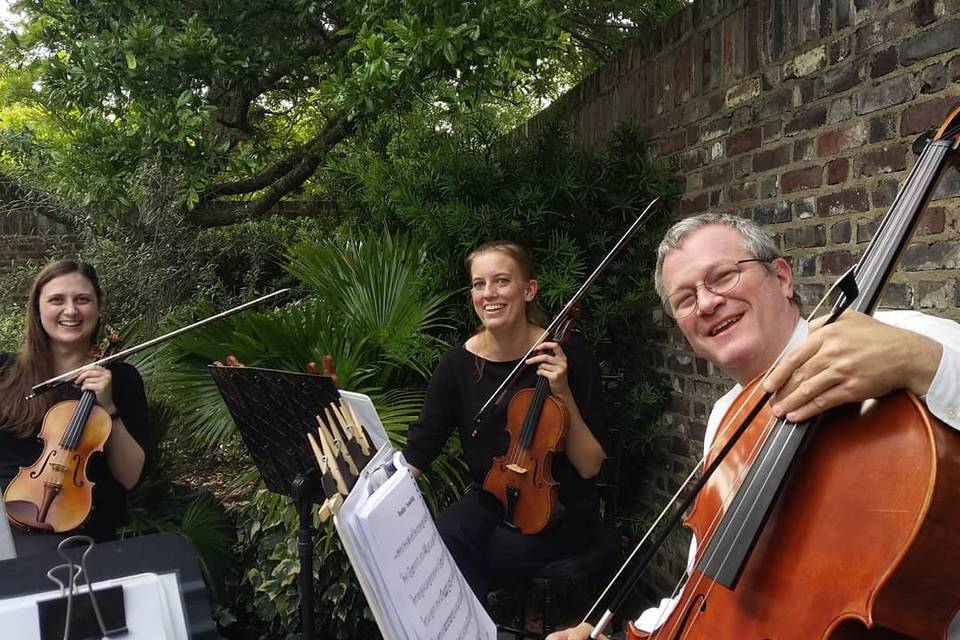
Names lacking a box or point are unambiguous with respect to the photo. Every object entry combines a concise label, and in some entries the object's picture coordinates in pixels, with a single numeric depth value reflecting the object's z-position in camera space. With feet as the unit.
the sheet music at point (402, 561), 3.29
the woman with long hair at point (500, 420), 7.64
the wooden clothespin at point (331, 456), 3.68
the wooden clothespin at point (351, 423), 4.38
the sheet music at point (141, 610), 3.19
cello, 2.85
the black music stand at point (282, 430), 5.20
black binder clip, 3.21
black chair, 7.45
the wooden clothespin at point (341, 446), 4.07
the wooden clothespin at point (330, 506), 3.32
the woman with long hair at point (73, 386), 8.07
